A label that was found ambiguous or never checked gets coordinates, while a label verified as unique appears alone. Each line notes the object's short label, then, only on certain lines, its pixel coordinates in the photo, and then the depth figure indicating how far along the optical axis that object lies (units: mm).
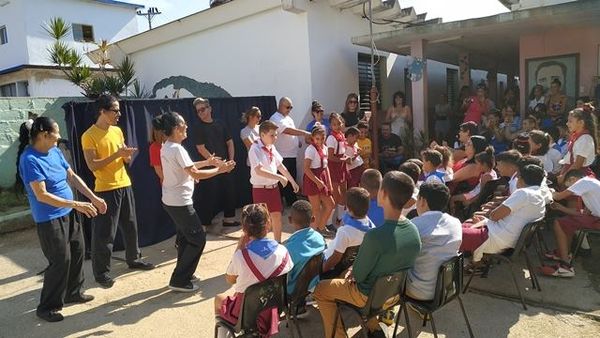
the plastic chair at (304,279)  3074
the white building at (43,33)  16062
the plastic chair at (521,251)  3717
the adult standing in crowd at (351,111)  7758
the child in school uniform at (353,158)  6457
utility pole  24783
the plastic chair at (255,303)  2788
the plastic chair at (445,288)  2936
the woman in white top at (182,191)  4109
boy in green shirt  2701
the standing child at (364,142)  7004
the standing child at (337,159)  6188
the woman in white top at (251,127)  6254
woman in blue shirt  3670
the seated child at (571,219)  4207
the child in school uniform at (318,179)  5547
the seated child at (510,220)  3773
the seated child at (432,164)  4719
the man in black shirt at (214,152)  6250
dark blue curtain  5410
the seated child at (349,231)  3252
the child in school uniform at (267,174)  4746
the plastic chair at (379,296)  2738
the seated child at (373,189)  4109
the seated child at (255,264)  2848
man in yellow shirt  4430
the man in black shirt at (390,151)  7793
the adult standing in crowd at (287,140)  6977
